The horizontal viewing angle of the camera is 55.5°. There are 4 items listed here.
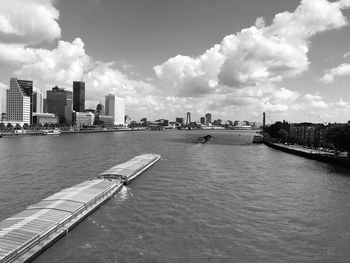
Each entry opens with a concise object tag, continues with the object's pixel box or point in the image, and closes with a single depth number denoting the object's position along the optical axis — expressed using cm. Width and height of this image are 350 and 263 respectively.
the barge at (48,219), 2684
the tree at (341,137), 9831
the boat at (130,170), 5944
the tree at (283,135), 19575
